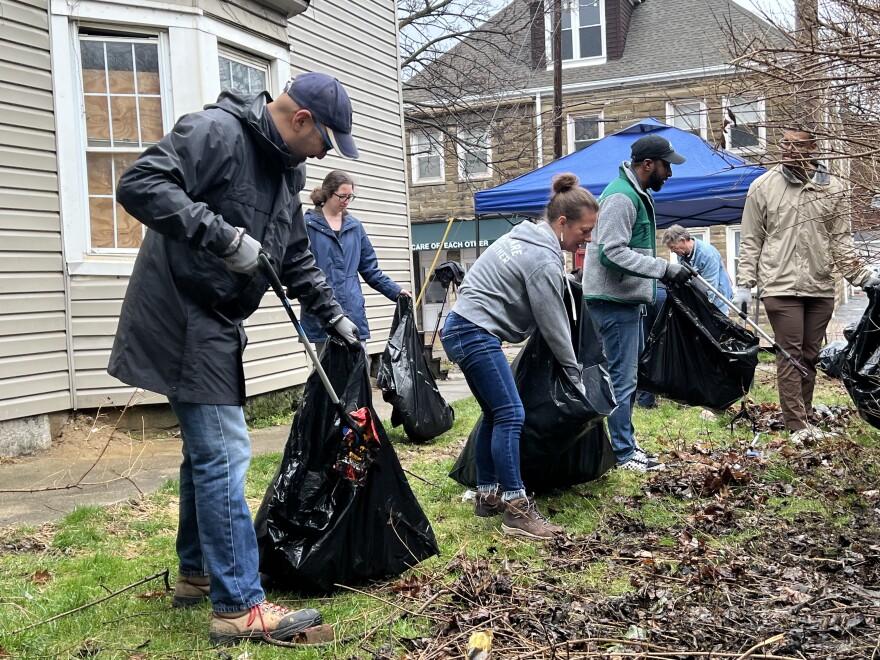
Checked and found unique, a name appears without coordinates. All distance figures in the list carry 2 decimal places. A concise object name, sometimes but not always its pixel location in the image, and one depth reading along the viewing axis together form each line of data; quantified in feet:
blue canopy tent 31.89
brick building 62.59
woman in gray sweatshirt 14.40
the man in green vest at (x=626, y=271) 17.62
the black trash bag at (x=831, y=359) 20.15
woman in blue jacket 20.77
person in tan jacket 19.47
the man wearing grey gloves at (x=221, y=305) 9.74
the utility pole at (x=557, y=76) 55.16
